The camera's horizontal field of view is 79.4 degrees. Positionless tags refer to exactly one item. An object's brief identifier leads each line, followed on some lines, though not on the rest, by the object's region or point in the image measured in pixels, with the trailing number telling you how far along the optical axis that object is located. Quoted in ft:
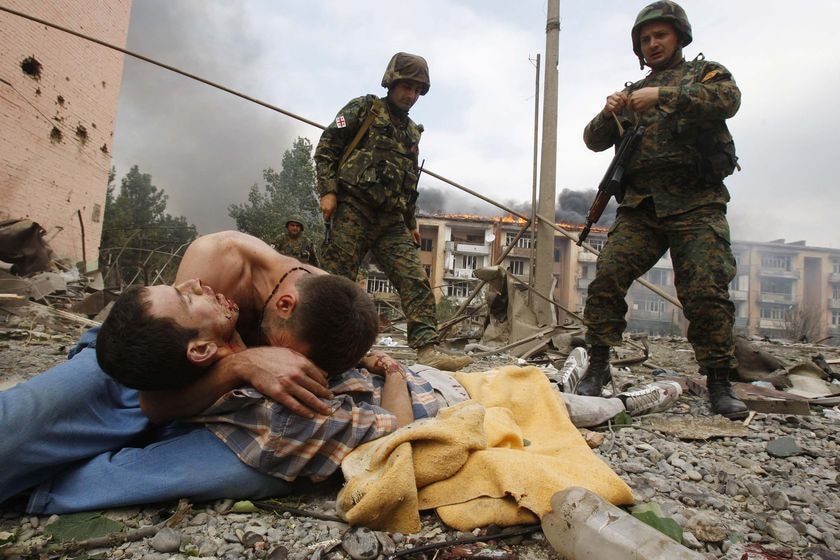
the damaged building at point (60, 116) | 28.22
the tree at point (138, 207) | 95.55
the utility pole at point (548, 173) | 21.18
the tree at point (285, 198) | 104.63
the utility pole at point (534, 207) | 20.66
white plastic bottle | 3.37
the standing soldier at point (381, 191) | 12.44
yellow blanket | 4.26
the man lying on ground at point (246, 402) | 4.52
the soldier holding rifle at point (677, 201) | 8.93
